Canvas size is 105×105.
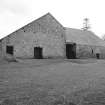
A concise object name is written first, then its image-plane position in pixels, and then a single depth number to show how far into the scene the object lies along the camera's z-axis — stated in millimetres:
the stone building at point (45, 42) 22984
